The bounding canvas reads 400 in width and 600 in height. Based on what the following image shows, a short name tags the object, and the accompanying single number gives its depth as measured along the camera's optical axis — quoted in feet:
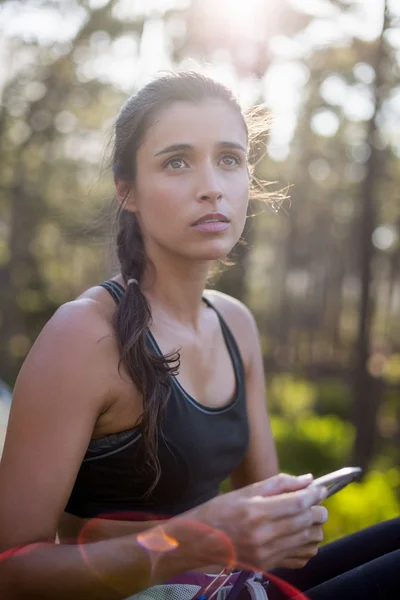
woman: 5.04
